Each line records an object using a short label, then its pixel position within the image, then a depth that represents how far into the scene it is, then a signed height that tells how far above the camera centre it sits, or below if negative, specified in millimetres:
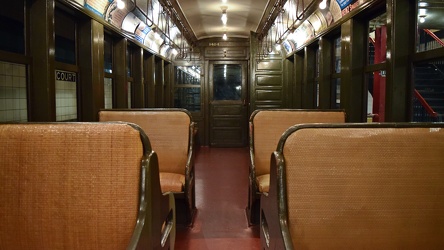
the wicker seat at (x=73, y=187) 1432 -314
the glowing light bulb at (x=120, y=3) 3704 +1129
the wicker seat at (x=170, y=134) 3410 -242
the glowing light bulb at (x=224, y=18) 6576 +1778
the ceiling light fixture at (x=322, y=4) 4087 +1225
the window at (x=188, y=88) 9047 +555
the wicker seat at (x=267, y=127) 3378 -180
